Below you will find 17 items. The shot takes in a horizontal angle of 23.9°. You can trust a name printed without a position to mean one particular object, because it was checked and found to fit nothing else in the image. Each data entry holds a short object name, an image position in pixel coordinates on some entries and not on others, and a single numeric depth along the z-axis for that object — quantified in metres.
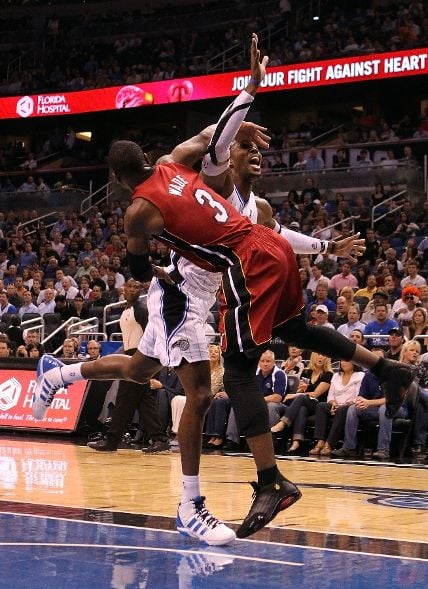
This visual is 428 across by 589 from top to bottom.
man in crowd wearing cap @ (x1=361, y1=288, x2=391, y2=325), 12.17
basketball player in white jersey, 4.88
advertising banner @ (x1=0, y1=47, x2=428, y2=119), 23.48
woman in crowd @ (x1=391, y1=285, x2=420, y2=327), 12.77
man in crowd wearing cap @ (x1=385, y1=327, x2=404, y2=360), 10.97
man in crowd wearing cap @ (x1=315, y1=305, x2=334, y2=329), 11.59
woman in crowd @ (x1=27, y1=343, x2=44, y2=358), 14.48
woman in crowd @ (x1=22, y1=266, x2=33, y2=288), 20.00
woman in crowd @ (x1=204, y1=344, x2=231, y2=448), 11.66
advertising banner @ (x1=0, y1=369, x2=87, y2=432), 12.98
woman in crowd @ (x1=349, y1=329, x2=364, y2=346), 10.83
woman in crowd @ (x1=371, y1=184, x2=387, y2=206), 20.02
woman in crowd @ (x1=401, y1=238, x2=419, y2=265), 15.70
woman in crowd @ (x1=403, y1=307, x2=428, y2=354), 11.88
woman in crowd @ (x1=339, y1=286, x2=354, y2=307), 13.29
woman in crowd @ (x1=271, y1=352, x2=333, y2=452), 11.23
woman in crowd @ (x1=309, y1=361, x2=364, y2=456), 10.97
